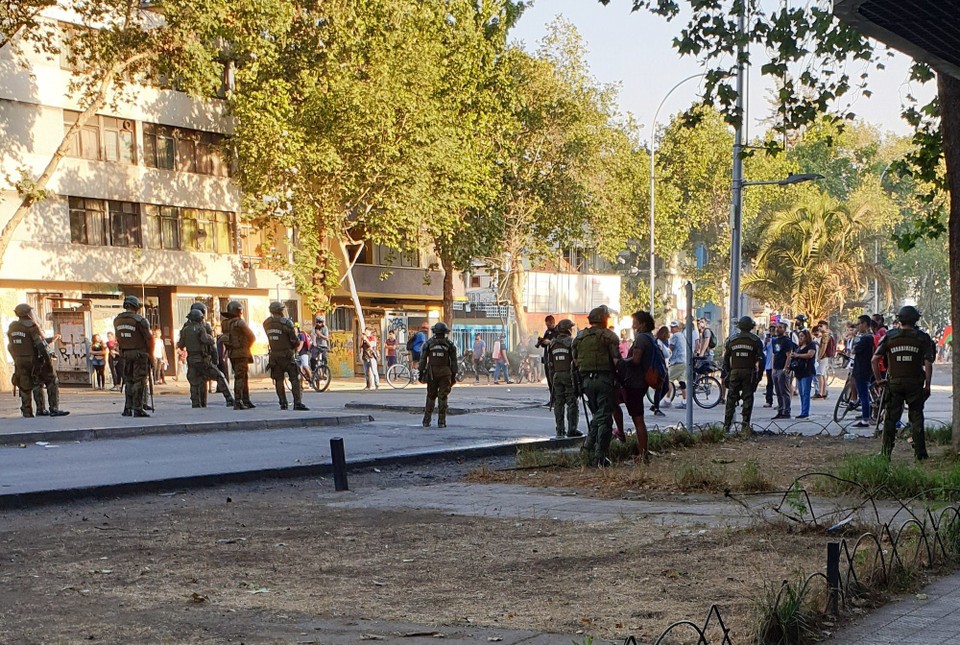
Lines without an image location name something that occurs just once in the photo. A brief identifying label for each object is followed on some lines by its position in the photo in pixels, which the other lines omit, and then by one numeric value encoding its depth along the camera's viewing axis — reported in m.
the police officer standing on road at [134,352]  18.61
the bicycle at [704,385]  25.00
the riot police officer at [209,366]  20.69
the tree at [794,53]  15.40
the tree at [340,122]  37.19
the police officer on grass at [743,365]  17.20
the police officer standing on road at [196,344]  20.39
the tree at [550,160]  46.00
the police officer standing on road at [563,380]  17.44
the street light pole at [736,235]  25.20
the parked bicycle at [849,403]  19.05
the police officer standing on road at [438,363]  18.30
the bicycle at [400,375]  35.88
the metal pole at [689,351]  15.48
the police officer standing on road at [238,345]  20.67
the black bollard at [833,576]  5.67
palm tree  39.72
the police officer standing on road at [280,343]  20.53
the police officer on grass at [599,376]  13.16
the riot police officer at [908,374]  13.09
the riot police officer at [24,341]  18.36
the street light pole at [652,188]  53.87
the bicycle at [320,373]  32.44
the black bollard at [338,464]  11.73
